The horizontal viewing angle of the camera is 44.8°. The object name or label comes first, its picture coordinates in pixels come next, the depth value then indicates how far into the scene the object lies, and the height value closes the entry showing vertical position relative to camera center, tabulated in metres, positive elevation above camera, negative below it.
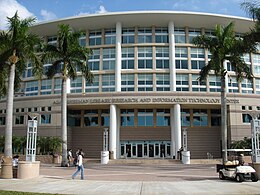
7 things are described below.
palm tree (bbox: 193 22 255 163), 29.58 +6.46
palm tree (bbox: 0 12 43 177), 23.75 +6.11
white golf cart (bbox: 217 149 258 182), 16.53 -2.52
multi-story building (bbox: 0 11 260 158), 44.22 +4.95
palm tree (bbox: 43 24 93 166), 31.27 +6.87
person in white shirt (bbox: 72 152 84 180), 17.95 -2.25
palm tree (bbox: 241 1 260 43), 23.05 +7.31
